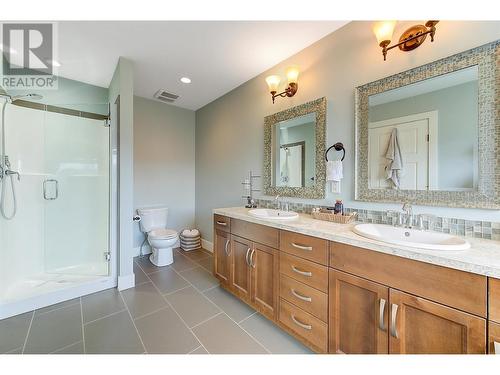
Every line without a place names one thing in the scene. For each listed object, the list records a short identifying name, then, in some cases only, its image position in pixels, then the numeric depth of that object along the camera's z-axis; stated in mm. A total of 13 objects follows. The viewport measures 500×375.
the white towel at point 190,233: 3166
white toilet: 2520
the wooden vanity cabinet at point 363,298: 739
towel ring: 1601
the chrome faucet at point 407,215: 1209
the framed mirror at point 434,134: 1028
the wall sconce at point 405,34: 1163
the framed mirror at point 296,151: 1758
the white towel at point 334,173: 1588
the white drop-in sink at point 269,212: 1784
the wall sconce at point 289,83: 1874
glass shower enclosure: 1930
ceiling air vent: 2775
